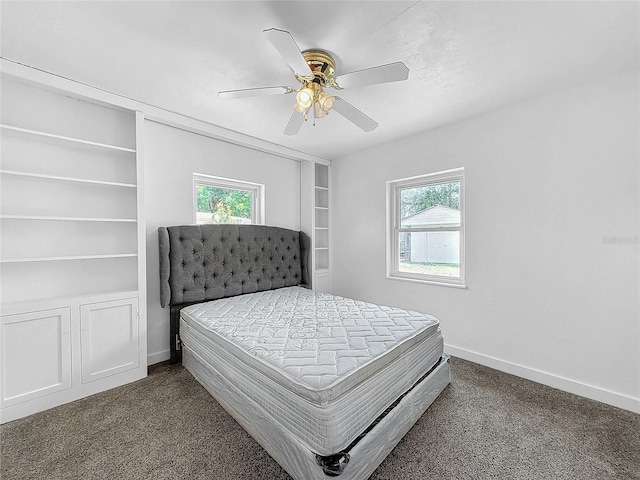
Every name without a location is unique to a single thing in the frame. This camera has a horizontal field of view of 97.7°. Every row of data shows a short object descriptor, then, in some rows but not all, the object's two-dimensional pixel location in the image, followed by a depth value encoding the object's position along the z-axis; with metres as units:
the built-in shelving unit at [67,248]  1.90
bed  1.28
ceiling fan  1.38
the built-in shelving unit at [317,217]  3.80
